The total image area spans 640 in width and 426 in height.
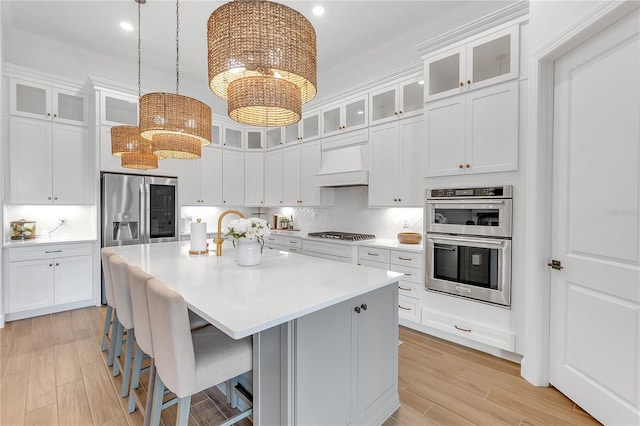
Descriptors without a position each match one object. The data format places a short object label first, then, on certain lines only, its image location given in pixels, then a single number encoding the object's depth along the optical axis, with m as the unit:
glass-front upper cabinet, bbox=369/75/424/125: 3.25
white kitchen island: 1.30
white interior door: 1.65
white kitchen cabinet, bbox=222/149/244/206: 5.14
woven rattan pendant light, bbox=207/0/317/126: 1.38
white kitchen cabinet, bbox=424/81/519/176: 2.46
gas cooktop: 3.79
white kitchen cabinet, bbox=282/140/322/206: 4.45
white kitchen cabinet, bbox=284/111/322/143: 4.45
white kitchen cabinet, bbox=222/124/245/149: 5.14
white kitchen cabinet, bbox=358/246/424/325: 3.07
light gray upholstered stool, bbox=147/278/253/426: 1.23
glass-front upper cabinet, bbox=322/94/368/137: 3.80
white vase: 2.10
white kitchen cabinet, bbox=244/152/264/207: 5.37
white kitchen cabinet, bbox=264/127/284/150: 5.02
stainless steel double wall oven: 2.48
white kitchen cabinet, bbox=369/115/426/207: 3.25
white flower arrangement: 2.01
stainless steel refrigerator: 3.83
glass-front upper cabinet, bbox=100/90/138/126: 3.82
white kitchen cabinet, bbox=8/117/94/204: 3.53
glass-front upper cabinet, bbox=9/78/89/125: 3.52
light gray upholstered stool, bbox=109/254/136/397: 1.82
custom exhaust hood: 3.78
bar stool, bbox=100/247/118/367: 2.16
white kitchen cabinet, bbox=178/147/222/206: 4.61
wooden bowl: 3.43
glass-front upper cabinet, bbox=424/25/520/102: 2.46
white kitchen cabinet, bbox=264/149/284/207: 5.04
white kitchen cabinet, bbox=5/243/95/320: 3.35
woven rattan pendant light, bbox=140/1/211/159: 2.05
